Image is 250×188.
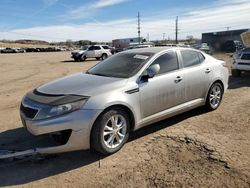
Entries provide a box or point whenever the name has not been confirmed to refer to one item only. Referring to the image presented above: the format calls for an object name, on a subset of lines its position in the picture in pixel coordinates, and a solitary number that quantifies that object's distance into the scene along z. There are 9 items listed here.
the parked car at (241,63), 7.65
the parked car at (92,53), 18.23
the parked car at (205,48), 21.96
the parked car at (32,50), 46.29
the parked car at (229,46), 27.04
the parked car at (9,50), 42.86
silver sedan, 2.70
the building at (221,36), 36.35
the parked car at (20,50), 43.40
